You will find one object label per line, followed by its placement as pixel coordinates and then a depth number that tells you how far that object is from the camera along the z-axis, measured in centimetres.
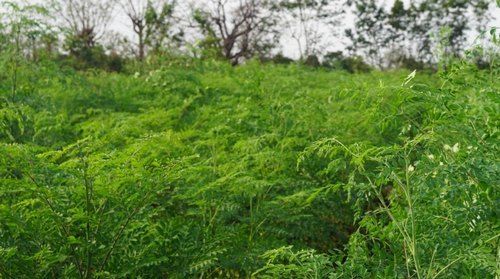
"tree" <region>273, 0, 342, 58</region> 3266
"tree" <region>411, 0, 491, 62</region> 3509
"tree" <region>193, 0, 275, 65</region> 3148
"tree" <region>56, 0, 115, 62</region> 3691
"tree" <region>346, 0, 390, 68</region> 3734
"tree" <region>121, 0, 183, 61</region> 2986
